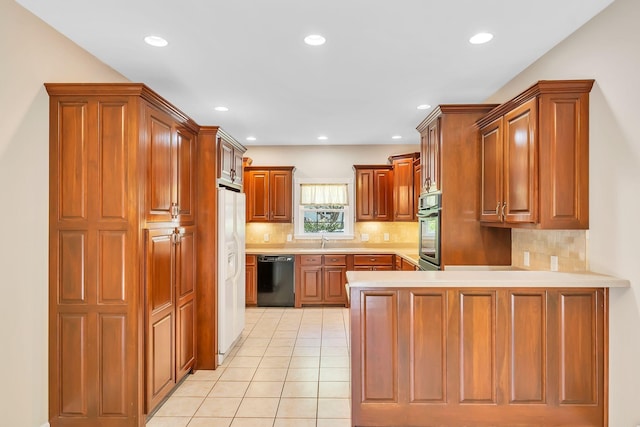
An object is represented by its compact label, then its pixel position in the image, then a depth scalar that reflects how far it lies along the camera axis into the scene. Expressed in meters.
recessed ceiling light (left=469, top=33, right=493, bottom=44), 2.54
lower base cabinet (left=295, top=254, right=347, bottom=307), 5.77
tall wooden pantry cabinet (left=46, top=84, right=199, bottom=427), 2.35
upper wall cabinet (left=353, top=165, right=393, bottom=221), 6.10
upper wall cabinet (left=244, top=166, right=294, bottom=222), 6.09
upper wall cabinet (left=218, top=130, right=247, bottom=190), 3.54
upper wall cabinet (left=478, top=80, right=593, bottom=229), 2.45
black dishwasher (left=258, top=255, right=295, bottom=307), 5.76
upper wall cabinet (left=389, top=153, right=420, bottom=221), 5.76
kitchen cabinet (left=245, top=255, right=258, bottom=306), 5.75
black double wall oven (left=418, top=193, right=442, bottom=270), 3.54
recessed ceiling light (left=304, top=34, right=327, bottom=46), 2.56
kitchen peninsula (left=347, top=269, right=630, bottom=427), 2.39
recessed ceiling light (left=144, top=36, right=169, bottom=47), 2.56
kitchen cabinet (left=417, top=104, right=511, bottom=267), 3.45
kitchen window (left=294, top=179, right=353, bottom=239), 6.38
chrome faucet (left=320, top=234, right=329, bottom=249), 6.38
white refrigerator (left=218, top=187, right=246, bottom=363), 3.53
